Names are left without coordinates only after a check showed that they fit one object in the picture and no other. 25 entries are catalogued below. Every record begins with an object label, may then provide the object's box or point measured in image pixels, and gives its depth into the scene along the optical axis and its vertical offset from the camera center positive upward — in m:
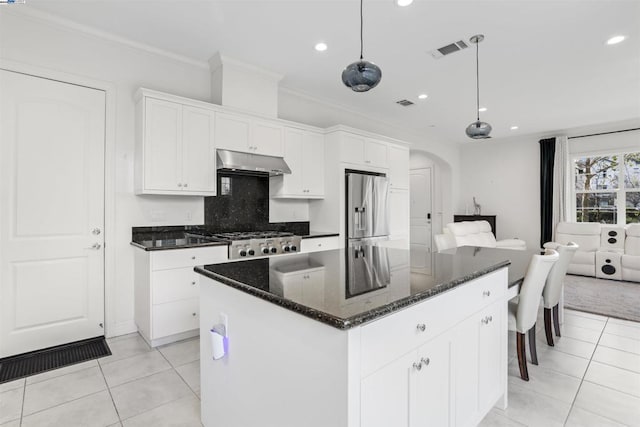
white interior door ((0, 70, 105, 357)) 2.57 -0.01
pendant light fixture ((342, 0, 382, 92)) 1.86 +0.81
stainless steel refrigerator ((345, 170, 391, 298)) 4.28 +0.07
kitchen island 1.00 -0.50
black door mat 2.38 -1.19
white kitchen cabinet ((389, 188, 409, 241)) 5.09 +0.00
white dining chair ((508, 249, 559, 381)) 2.16 -0.62
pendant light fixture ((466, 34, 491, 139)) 2.94 +0.78
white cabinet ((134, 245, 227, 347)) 2.73 -0.71
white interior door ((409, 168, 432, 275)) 8.16 +0.13
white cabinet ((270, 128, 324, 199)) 3.98 +0.59
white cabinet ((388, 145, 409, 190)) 5.10 +0.75
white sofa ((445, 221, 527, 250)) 5.24 -0.39
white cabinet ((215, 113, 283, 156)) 3.40 +0.87
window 5.96 +0.50
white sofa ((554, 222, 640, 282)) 5.32 -0.62
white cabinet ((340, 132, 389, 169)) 4.30 +0.88
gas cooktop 3.12 -0.32
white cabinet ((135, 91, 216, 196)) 2.94 +0.61
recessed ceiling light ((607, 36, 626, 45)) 3.10 +1.71
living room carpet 3.77 -1.14
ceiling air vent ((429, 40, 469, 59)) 3.19 +1.69
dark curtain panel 6.58 +0.55
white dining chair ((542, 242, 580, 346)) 2.65 -0.60
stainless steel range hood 3.32 +0.54
